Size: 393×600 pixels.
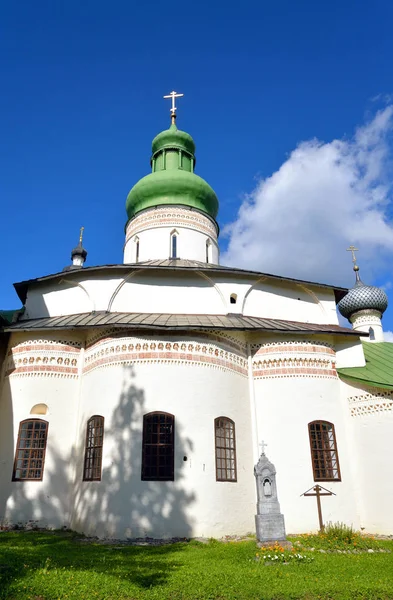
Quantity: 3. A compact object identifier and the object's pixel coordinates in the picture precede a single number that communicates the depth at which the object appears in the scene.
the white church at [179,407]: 10.04
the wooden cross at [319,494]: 10.54
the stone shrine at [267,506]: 8.53
